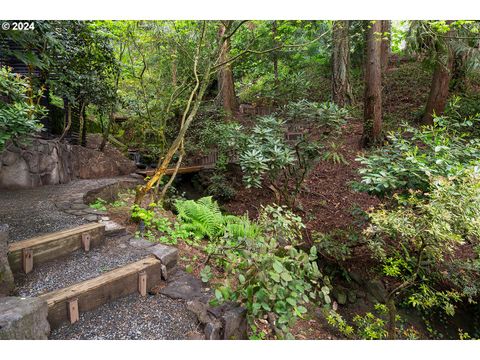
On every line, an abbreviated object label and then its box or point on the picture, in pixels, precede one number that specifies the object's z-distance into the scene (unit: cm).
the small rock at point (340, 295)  346
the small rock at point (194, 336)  167
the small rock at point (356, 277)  355
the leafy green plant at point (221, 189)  559
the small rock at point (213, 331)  168
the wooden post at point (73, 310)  168
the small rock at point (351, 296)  347
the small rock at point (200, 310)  179
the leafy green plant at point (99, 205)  328
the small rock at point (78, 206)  312
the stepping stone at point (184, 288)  206
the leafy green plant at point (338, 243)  355
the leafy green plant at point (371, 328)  254
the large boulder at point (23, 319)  117
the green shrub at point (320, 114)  387
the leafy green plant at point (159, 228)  286
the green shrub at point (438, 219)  173
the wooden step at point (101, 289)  165
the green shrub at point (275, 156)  372
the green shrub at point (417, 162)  240
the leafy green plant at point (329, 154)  398
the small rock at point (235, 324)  174
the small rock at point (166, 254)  234
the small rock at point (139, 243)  253
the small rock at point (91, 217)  276
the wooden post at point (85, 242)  236
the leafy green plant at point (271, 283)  155
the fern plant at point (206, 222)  330
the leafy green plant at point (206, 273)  179
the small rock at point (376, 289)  340
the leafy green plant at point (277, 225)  234
